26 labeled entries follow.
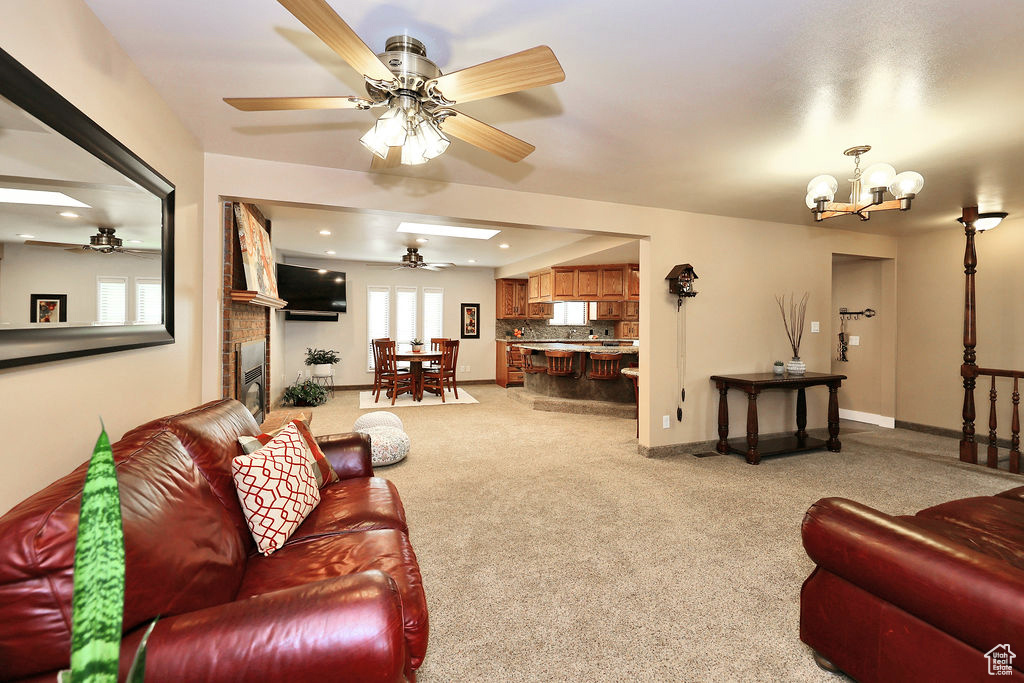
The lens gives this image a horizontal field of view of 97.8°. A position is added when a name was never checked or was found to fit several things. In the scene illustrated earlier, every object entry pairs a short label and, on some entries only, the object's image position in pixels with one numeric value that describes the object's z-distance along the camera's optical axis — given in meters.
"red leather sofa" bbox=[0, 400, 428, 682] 0.87
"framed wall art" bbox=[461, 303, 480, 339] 9.14
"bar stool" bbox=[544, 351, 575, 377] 6.33
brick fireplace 3.15
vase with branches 4.89
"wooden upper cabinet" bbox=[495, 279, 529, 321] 9.18
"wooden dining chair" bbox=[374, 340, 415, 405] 6.96
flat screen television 6.80
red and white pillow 1.65
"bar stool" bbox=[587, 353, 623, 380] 6.06
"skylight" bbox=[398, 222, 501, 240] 5.25
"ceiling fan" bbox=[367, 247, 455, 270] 6.62
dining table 7.08
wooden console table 4.15
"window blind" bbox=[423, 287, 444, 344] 8.88
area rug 6.87
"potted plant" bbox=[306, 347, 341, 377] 7.73
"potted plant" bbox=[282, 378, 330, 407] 6.75
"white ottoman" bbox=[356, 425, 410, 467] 3.89
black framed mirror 1.20
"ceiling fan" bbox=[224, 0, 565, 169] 1.37
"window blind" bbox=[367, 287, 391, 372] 8.46
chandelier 2.67
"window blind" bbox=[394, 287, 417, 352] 8.68
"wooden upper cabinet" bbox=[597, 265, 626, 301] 7.09
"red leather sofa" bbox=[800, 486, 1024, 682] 1.18
